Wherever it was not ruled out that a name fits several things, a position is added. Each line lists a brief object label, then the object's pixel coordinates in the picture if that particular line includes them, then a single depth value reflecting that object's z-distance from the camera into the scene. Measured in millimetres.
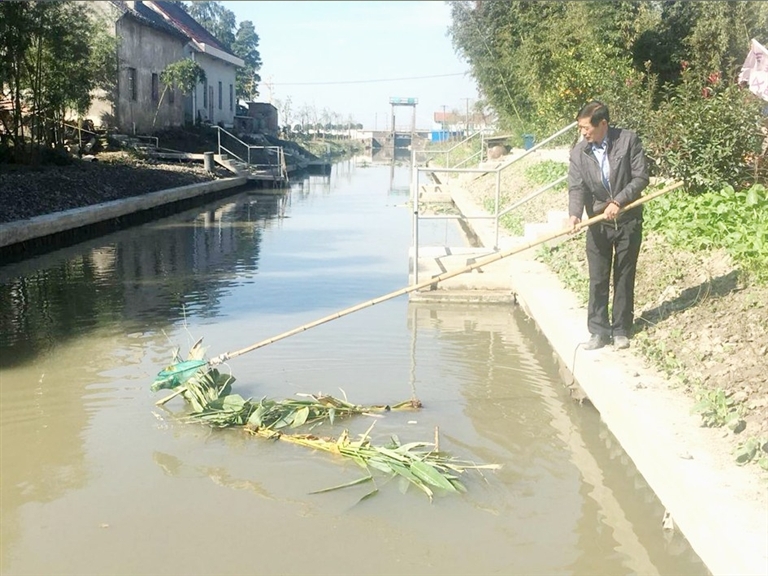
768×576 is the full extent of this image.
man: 5602
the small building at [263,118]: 45875
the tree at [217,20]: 70100
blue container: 24675
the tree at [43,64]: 16859
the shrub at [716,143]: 7646
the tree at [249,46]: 76562
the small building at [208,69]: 35156
